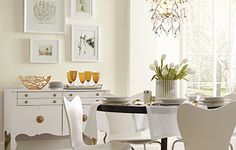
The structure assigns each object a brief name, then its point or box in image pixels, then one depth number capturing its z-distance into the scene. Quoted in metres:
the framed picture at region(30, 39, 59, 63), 5.04
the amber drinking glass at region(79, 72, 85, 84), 4.85
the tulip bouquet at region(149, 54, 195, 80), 3.41
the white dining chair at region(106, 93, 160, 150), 3.99
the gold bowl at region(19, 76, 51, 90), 4.77
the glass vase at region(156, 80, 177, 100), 3.40
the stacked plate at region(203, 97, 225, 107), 3.14
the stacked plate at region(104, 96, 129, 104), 3.28
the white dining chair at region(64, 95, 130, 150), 3.10
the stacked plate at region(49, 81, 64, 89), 4.81
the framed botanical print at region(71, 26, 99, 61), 5.18
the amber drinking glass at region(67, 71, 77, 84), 4.84
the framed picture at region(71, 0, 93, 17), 5.20
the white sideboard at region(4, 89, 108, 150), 4.52
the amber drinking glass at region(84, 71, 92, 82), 4.82
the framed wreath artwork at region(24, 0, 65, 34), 5.03
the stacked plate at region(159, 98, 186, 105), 3.11
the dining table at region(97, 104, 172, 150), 2.97
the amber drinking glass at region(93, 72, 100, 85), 4.75
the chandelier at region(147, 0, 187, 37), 4.12
